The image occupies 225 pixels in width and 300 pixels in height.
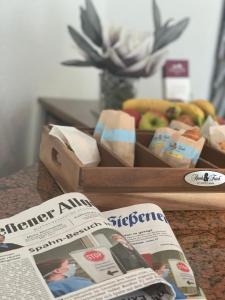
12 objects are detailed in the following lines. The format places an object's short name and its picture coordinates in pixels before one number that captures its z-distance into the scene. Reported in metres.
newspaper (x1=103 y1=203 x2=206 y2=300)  0.60
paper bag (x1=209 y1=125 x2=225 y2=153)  1.06
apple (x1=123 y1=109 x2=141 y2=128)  1.47
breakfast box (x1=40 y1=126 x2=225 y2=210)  0.83
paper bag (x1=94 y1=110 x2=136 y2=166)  1.04
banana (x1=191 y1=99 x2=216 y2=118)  1.61
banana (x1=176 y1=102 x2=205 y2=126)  1.48
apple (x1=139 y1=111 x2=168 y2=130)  1.40
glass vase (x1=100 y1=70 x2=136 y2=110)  1.84
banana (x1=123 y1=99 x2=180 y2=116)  1.58
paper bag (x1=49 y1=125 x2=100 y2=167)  0.97
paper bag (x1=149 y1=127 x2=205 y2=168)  0.97
